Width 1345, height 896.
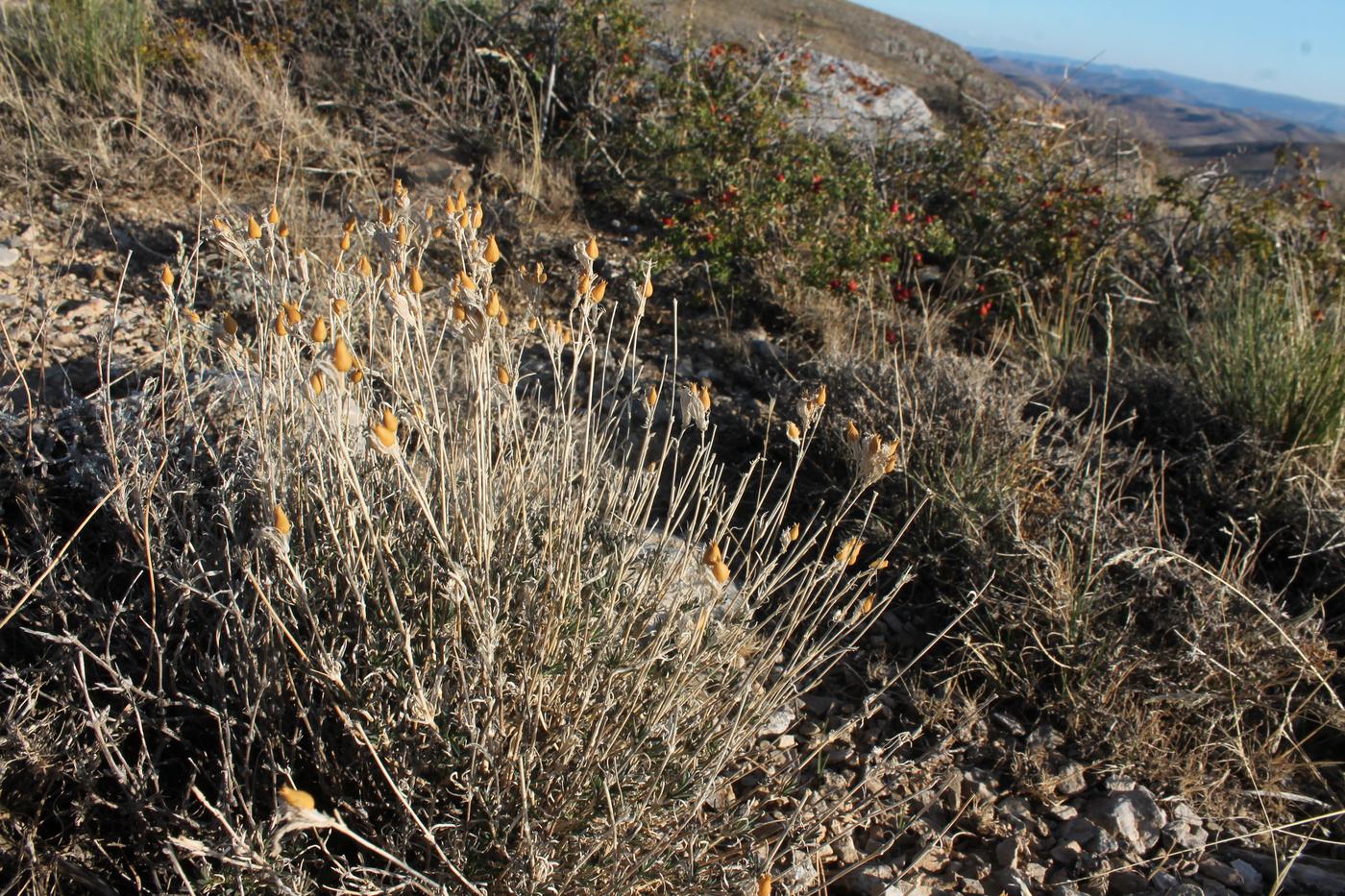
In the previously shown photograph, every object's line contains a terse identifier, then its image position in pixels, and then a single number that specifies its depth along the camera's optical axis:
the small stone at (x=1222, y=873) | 0.65
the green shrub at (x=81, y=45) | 3.41
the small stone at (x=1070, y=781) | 0.72
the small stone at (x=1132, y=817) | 0.67
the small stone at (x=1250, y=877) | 0.65
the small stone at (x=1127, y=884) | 0.65
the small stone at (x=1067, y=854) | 0.67
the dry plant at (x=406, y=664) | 0.50
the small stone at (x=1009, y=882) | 0.64
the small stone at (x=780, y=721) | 0.71
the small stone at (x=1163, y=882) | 0.65
